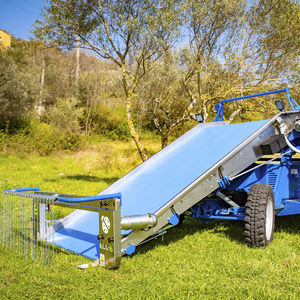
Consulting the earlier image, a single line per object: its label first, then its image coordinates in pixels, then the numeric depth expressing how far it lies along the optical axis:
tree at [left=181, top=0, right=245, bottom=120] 11.50
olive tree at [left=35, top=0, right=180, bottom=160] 10.62
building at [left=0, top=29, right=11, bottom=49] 32.41
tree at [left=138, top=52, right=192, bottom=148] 13.31
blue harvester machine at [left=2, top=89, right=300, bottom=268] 3.90
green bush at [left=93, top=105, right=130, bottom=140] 25.83
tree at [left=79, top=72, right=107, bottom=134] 26.56
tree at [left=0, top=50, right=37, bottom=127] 20.69
